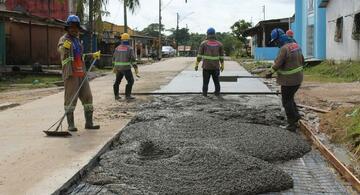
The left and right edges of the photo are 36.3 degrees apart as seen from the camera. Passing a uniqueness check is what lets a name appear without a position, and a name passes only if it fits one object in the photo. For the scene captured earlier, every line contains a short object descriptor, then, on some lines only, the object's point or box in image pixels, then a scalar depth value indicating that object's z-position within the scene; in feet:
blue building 95.60
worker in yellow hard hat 45.62
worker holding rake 28.45
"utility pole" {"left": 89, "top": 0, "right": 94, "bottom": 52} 95.67
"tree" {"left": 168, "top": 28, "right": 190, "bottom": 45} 395.05
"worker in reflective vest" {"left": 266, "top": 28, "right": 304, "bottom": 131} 30.35
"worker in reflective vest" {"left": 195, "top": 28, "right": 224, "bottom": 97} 44.19
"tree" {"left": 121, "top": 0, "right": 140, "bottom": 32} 101.76
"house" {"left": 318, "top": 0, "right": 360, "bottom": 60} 72.38
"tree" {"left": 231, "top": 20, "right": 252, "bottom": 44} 236.84
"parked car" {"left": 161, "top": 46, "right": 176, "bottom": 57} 251.25
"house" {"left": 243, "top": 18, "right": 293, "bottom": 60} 146.72
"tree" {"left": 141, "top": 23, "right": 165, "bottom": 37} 375.94
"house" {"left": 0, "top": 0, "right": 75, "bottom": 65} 102.78
